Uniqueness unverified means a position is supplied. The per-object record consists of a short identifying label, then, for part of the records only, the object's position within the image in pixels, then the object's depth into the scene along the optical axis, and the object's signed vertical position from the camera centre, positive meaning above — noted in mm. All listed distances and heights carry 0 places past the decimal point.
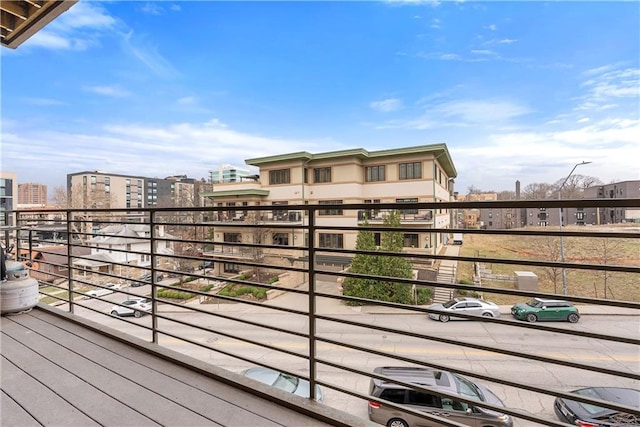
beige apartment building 13375 +1520
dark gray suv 2035 -1634
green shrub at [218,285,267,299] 9601 -2515
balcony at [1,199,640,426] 939 -819
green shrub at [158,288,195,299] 10169 -2688
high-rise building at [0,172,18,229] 12614 +1585
